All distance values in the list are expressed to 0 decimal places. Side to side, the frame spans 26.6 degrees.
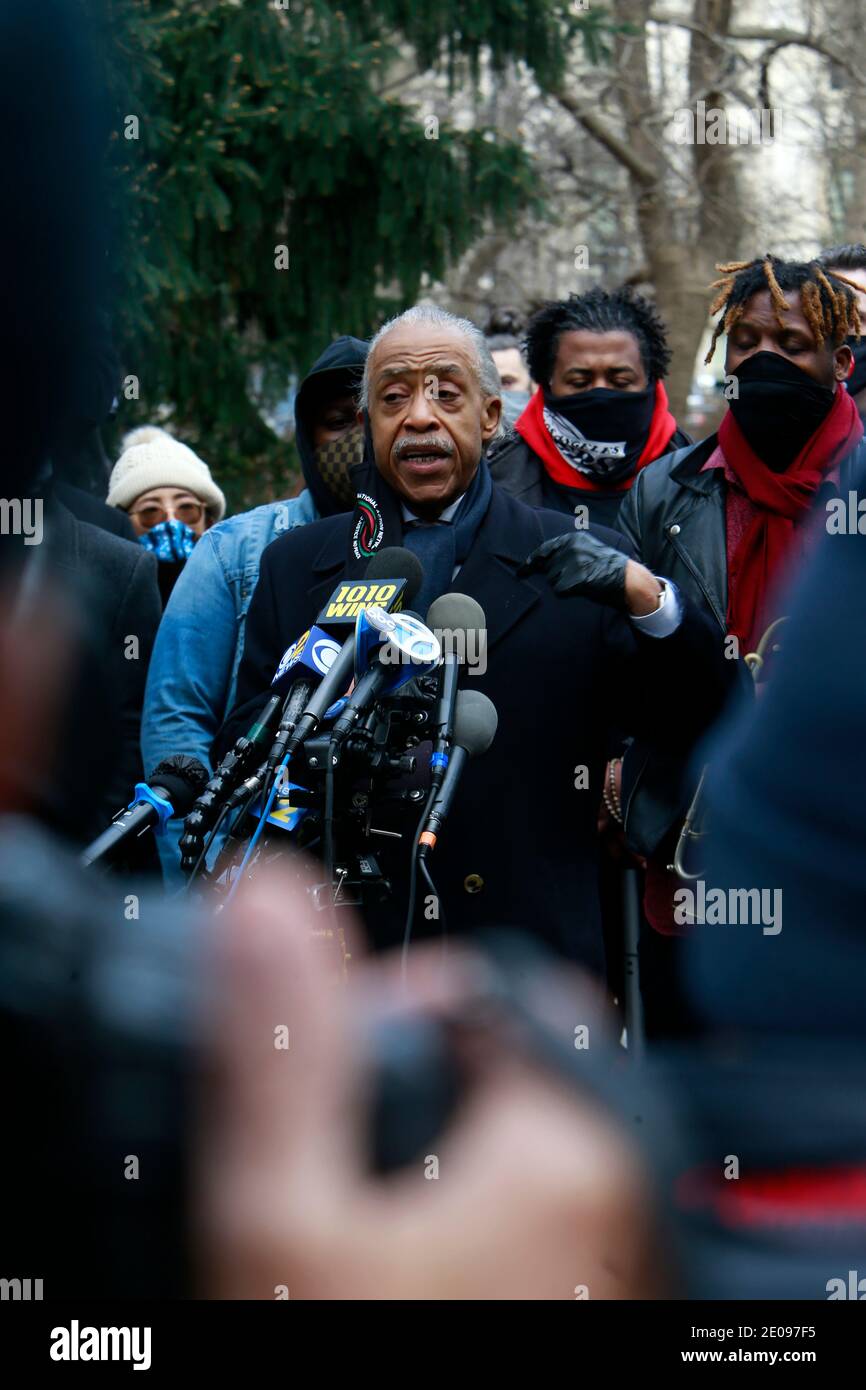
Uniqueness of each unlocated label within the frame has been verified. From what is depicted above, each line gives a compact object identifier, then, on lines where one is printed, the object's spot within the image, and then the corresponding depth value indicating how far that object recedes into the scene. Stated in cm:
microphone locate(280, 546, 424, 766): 287
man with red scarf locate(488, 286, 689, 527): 489
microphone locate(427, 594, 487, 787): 334
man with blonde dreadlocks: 423
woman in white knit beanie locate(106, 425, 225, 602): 613
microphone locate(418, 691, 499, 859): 301
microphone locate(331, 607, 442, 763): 287
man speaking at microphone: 354
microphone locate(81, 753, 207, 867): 202
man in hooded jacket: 436
